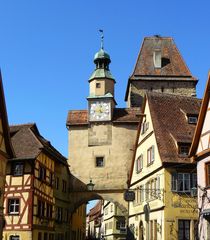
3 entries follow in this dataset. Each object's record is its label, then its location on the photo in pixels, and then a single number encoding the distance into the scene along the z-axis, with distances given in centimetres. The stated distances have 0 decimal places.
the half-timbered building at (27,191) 2884
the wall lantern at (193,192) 2337
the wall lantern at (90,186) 3712
